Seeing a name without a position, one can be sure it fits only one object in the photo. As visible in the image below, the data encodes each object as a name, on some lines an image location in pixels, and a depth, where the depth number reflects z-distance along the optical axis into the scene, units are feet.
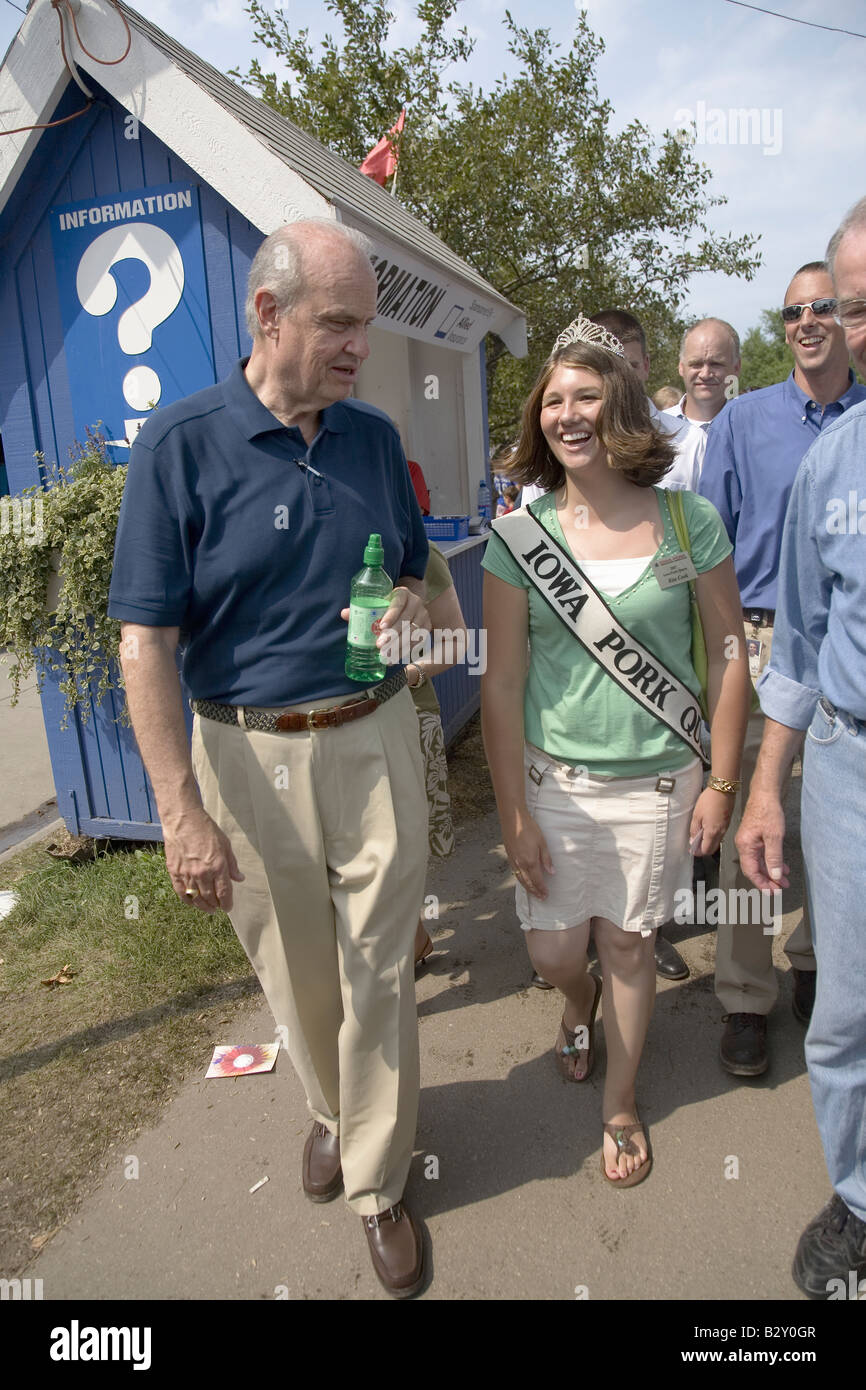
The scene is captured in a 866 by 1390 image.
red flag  27.68
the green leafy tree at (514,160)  36.68
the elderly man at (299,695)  6.59
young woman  7.64
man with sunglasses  9.76
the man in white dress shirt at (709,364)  13.98
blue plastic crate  22.66
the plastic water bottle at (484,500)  26.78
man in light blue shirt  6.14
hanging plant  13.14
